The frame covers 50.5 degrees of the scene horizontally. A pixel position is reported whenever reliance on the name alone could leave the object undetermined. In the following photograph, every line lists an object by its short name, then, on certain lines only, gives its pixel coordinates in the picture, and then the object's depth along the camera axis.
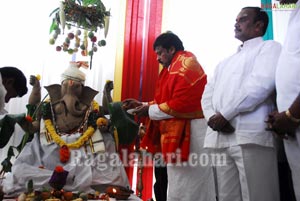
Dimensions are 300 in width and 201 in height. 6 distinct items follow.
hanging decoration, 2.47
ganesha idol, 2.03
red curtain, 3.26
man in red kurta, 1.92
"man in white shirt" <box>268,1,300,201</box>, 1.22
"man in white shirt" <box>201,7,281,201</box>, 1.40
